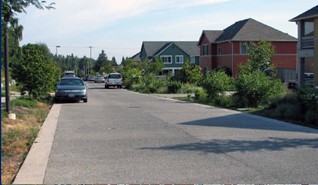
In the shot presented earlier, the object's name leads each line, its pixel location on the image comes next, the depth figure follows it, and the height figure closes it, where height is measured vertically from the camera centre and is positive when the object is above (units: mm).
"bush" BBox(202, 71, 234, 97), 24422 -575
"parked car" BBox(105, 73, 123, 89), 49531 -678
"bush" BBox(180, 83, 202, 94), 36056 -1238
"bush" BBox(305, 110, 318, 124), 14516 -1406
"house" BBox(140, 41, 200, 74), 82625 +3859
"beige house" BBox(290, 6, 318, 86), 33969 +2665
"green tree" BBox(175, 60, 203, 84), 44709 -55
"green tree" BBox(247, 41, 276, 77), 28672 +894
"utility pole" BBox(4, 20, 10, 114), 14239 +217
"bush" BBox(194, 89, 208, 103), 25506 -1288
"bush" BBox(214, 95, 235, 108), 22078 -1393
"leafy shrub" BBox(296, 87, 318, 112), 14945 -841
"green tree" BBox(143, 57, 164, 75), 55844 +855
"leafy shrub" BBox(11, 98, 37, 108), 18606 -1191
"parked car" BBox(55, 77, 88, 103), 24766 -976
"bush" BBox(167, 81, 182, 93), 36938 -1087
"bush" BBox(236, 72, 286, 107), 20719 -721
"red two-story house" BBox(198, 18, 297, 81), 51844 +3195
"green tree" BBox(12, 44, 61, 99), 22472 +69
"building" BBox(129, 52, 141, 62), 109250 +4183
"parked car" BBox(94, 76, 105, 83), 78306 -872
